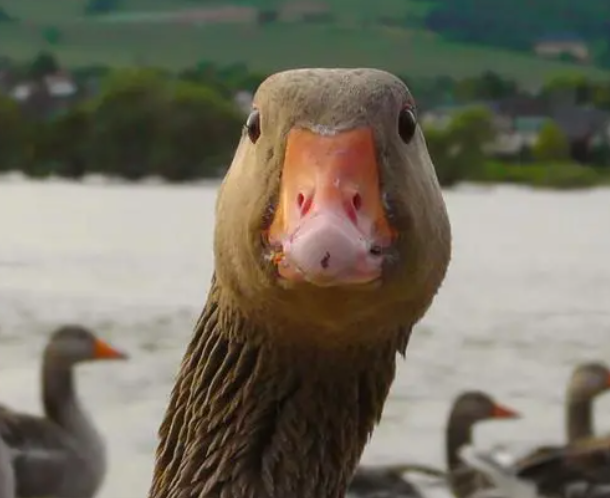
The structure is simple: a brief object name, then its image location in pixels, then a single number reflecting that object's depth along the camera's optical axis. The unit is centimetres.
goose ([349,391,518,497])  403
